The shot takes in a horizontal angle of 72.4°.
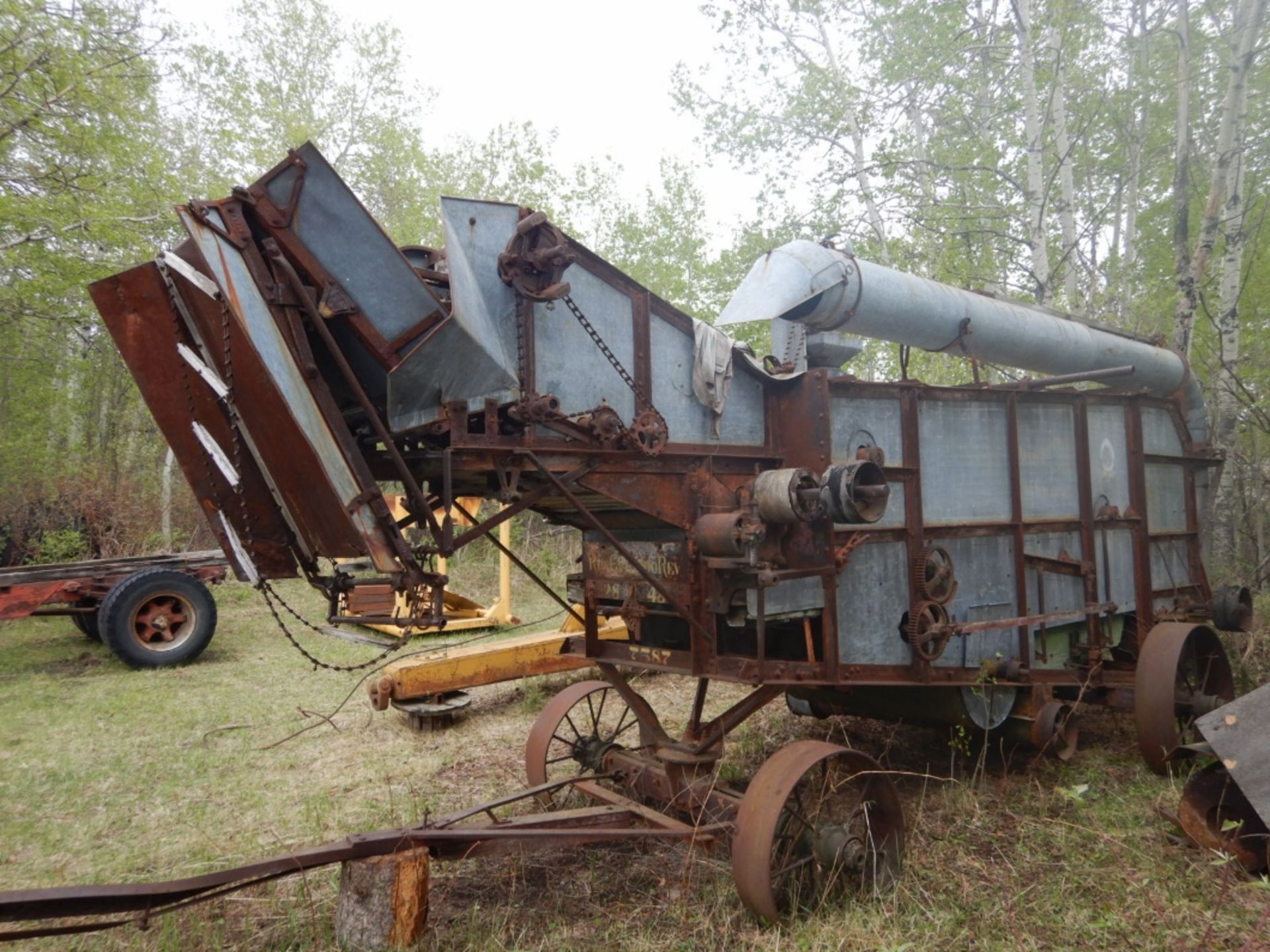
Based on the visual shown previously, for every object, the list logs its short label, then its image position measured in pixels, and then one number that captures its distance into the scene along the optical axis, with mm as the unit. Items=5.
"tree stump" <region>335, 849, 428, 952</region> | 3498
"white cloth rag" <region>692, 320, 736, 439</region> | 4542
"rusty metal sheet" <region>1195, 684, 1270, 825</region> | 4059
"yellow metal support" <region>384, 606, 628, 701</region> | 7008
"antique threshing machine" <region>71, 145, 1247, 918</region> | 3438
